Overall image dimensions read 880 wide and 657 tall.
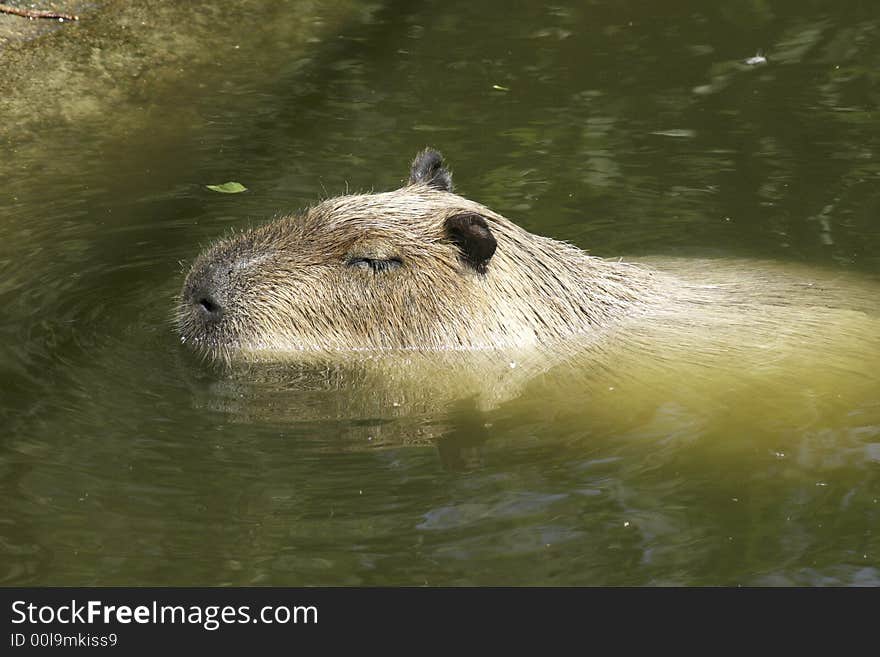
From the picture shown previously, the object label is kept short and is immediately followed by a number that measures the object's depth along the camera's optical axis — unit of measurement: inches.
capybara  465.7
